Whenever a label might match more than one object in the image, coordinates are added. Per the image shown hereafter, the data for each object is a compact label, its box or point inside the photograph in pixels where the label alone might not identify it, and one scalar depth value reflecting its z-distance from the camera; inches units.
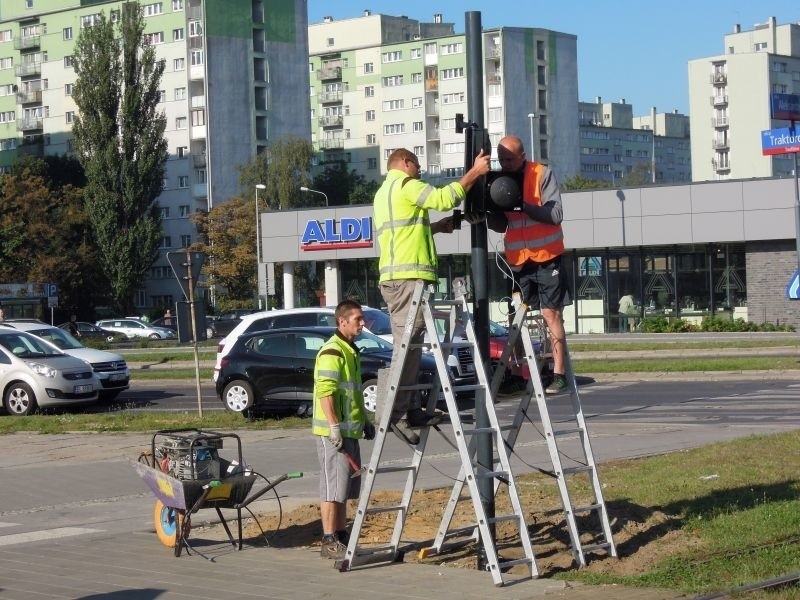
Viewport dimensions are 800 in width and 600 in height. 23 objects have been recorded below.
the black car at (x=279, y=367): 872.9
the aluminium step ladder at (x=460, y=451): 313.1
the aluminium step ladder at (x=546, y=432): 331.6
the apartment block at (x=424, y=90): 4490.7
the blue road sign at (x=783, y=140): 1331.2
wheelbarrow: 368.8
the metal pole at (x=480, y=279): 336.5
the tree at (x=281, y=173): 3444.9
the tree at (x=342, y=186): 4205.2
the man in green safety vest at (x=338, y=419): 360.5
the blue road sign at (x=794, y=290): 1168.8
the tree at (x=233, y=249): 3193.9
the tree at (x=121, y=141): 3043.8
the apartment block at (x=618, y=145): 6998.0
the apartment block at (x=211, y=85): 3833.7
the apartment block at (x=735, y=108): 4933.6
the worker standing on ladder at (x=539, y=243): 330.6
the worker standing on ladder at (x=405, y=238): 325.7
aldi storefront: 1893.5
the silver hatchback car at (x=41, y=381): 998.4
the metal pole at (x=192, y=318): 885.8
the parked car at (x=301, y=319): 1032.2
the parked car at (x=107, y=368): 1078.4
